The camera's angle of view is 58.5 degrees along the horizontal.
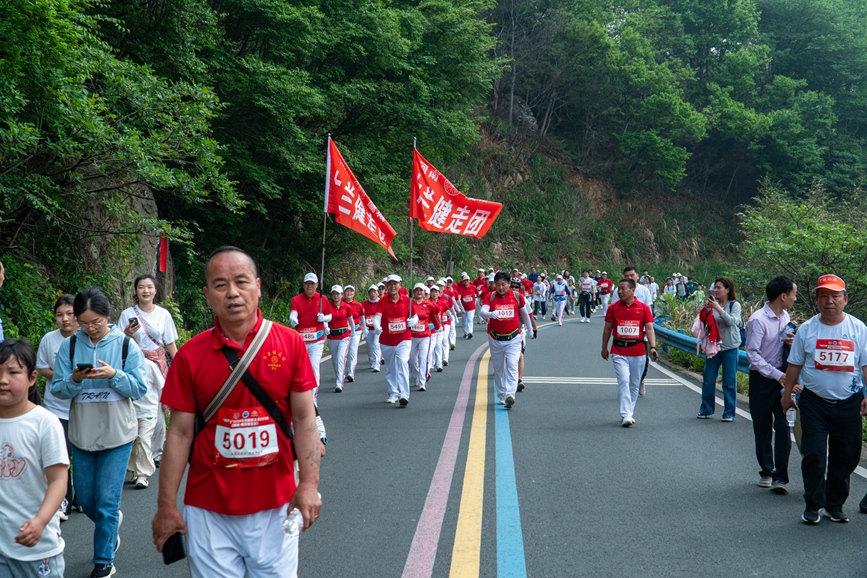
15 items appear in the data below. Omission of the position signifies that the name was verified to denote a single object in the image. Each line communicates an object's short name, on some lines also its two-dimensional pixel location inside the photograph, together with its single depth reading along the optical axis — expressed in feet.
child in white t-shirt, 11.66
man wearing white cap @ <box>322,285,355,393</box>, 42.60
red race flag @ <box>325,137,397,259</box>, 49.80
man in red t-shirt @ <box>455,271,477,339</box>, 75.77
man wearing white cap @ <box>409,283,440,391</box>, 41.88
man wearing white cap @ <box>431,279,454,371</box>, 51.11
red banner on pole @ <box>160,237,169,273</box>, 45.53
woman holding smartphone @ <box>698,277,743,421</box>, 32.99
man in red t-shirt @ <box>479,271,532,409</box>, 36.17
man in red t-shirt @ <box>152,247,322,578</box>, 10.12
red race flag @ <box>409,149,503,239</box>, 55.21
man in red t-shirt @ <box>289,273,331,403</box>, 39.75
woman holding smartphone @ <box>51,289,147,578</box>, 15.47
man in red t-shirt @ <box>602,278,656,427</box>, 32.30
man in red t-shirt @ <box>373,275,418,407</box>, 37.47
